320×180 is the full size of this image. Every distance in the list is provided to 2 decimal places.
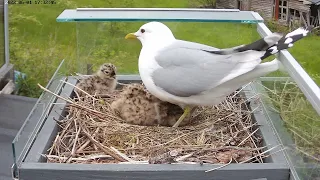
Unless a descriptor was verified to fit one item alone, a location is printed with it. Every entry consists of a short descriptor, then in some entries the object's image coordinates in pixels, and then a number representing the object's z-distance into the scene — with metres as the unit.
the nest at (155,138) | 1.82
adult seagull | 1.86
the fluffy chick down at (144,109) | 2.18
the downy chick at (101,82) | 2.41
